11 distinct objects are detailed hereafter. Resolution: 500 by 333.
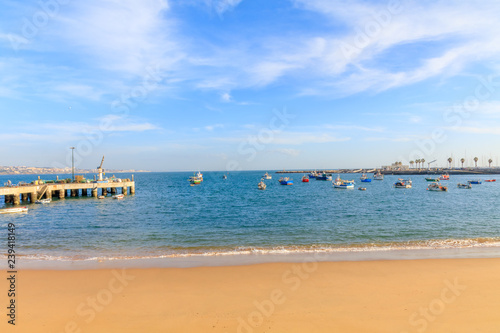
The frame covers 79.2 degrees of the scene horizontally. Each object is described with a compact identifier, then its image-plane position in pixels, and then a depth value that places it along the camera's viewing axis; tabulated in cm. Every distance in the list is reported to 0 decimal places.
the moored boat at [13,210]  3788
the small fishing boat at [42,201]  4750
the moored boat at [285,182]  10044
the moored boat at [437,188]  6819
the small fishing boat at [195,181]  10716
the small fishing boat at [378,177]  12472
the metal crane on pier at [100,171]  6269
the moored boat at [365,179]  11069
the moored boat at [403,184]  8068
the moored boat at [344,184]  7731
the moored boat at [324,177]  12655
